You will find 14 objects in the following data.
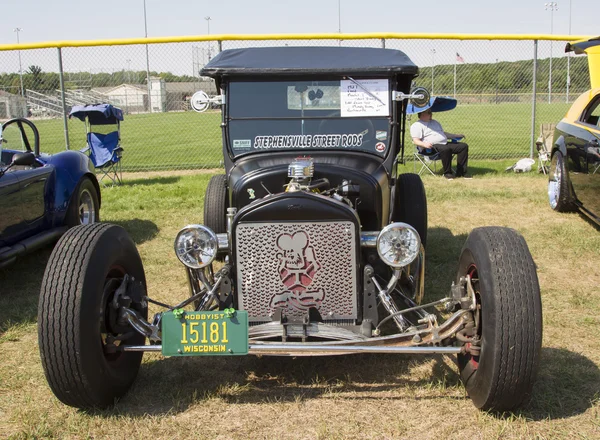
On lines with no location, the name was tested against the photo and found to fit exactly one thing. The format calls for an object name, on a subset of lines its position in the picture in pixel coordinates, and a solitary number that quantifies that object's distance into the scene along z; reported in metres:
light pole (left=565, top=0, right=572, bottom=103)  12.74
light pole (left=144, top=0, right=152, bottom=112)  11.58
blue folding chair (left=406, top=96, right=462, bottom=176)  10.66
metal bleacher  13.73
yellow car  6.75
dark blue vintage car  5.55
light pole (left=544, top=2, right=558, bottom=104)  13.12
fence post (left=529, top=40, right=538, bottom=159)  11.01
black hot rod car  3.07
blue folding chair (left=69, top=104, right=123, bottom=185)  10.60
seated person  10.58
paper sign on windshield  4.65
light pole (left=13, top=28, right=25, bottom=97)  11.69
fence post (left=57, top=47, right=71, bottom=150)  10.52
